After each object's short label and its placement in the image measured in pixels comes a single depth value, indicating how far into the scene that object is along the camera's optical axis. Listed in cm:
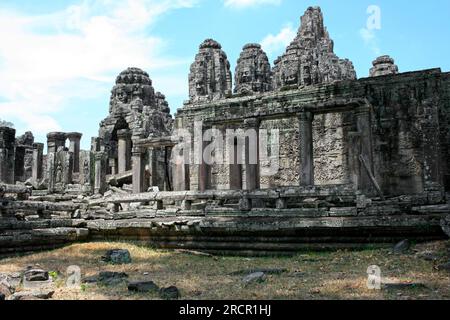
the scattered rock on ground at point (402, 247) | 934
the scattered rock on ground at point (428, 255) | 838
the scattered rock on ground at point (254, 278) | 754
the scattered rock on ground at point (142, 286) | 699
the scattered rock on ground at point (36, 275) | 778
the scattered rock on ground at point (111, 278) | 784
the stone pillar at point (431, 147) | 1363
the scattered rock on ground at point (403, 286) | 648
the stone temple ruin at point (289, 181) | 1092
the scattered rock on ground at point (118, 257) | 1058
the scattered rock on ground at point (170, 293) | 654
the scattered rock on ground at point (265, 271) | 833
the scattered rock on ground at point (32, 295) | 637
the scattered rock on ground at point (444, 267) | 762
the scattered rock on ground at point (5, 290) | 691
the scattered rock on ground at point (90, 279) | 806
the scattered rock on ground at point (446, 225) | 935
